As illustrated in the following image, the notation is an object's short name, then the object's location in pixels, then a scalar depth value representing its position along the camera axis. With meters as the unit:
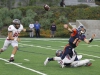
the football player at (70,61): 12.23
